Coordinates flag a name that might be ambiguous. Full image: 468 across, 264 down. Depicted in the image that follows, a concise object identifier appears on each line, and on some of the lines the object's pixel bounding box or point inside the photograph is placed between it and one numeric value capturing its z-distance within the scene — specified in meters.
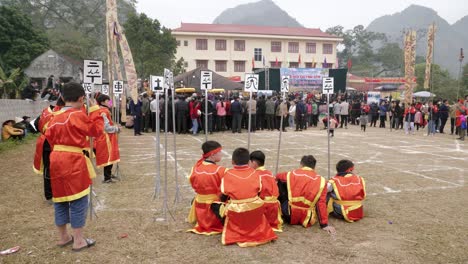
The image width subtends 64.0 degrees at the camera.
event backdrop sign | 31.38
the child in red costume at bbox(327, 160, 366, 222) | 5.70
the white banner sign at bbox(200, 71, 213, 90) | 8.05
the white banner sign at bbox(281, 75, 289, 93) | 9.82
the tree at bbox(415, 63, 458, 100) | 38.84
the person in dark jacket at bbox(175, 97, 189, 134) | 17.19
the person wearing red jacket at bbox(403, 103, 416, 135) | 19.55
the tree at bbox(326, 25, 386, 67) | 70.69
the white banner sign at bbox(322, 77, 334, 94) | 8.66
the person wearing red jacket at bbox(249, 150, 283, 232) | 5.11
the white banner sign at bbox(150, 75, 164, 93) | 6.70
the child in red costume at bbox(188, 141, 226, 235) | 5.06
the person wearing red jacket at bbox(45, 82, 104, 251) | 4.22
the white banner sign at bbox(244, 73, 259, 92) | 8.22
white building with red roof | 50.44
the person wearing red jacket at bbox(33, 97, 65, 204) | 5.83
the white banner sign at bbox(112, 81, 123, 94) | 14.80
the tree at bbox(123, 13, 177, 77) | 31.56
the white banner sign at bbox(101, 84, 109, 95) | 18.65
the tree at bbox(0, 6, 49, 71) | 31.62
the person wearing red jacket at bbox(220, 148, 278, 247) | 4.71
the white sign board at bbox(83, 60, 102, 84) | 6.05
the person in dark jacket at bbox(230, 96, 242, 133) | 17.83
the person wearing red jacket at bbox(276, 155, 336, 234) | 5.29
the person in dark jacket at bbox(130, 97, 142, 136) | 16.30
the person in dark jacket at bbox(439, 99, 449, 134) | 19.80
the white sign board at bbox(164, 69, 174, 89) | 6.88
